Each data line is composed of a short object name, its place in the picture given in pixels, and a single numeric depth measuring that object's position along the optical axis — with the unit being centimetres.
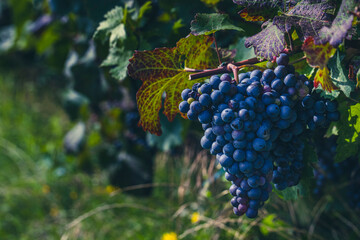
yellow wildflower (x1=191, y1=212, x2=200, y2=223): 150
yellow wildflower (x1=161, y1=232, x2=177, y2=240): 163
